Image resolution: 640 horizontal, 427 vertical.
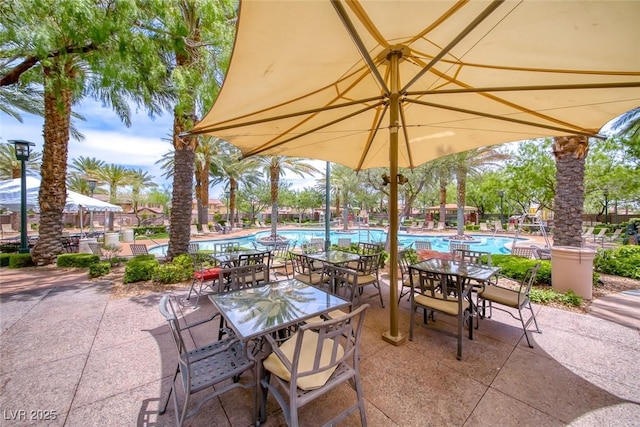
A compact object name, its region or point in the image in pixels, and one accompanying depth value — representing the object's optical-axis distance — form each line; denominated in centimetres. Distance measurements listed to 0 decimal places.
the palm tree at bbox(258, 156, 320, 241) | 1485
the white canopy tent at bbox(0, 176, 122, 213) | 801
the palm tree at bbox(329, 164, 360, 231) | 2220
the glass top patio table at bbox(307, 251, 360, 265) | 490
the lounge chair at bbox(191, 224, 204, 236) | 1821
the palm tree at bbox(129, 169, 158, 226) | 2743
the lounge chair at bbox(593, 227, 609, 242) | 1480
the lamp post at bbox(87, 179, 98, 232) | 1202
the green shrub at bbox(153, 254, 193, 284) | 587
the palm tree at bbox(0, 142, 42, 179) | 1828
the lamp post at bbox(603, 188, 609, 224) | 1742
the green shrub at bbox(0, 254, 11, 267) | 760
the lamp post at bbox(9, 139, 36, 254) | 743
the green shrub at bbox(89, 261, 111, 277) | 645
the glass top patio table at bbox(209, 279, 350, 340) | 210
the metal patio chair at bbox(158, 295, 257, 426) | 186
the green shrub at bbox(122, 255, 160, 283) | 588
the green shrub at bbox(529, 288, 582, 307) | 449
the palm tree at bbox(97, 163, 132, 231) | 2514
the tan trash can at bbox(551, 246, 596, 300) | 476
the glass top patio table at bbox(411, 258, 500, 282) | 342
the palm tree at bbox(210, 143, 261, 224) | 1841
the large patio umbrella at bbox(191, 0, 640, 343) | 199
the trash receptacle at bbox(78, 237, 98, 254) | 940
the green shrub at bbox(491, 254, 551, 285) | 555
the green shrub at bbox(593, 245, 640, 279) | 655
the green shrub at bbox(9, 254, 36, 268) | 743
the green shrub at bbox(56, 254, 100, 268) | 734
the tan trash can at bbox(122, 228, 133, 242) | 1549
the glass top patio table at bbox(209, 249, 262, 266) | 502
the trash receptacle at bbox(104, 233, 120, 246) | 1099
